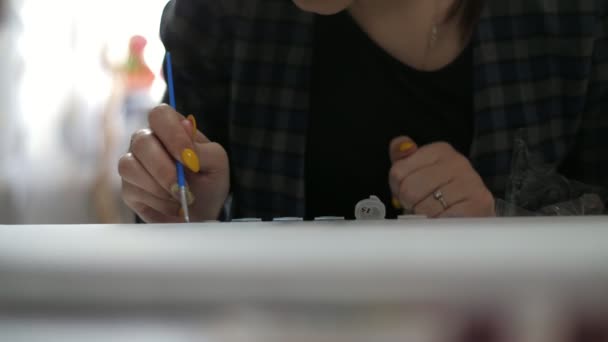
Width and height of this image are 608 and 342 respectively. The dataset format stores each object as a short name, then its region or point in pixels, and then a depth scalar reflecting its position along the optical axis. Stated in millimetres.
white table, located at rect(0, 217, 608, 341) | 628
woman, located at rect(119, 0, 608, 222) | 1446
